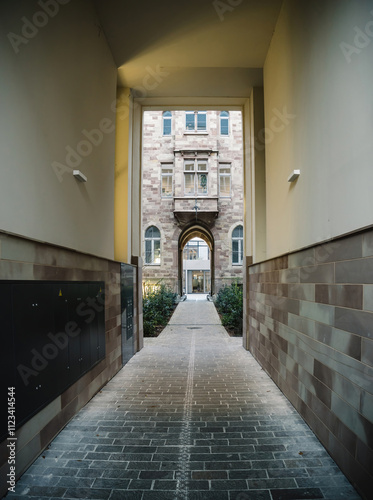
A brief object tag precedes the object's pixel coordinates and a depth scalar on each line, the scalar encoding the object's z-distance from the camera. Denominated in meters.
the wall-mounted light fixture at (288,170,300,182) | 4.50
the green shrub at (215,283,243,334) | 11.62
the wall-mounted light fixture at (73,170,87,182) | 4.42
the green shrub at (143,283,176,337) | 10.93
